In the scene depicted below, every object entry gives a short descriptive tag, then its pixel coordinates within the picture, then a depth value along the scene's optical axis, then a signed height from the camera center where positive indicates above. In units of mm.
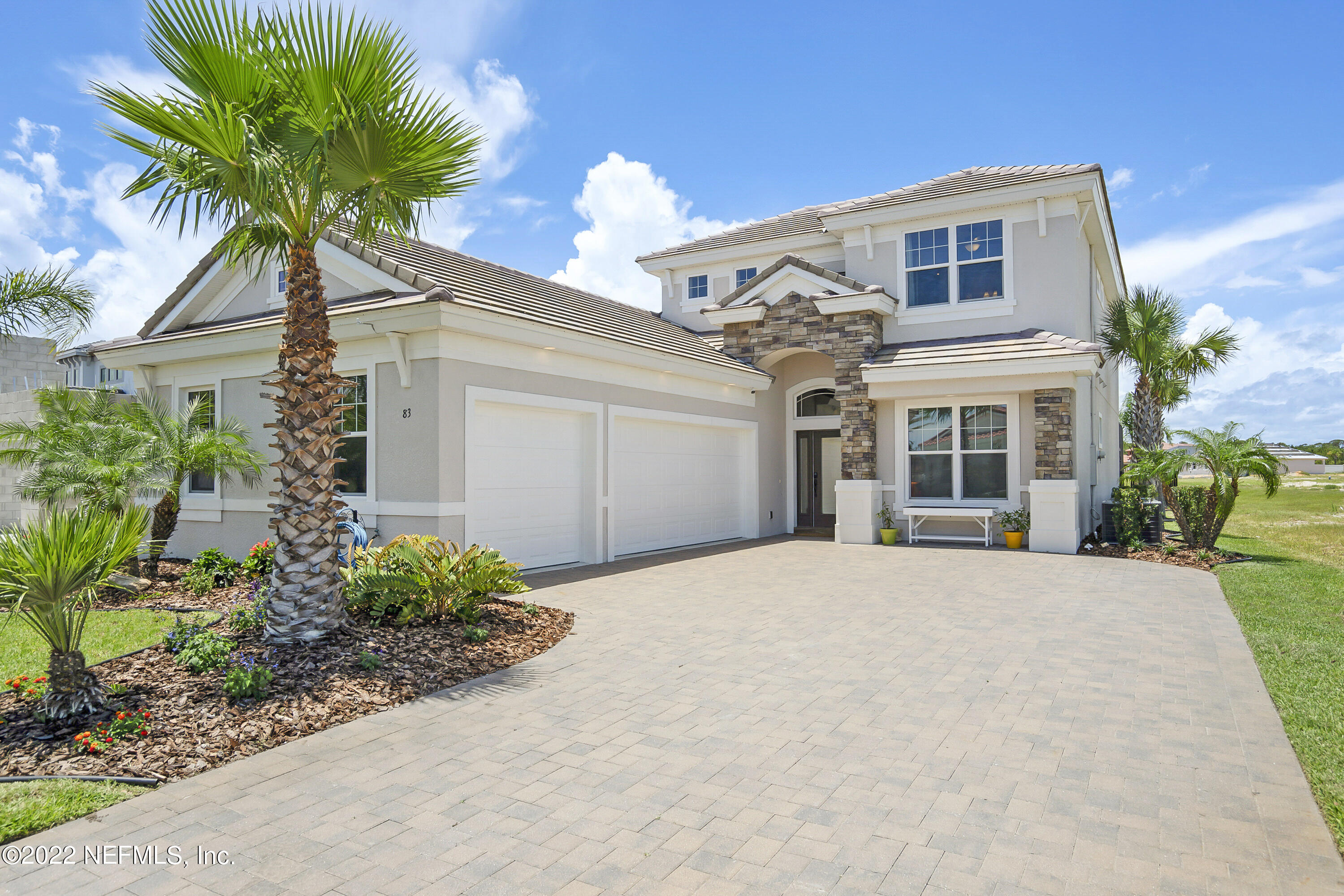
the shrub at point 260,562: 10250 -1352
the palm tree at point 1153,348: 18578 +3016
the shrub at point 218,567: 10320 -1452
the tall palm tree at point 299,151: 6031 +2567
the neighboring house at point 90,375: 32125 +3838
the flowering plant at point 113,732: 4516 -1662
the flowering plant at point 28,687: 5195 -1566
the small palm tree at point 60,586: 4766 -791
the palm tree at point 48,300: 11547 +2480
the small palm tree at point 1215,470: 13367 -95
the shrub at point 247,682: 5324 -1549
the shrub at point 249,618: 6867 -1415
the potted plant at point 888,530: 15953 -1386
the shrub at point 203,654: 5852 -1494
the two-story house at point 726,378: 10531 +1502
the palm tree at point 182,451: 10547 +139
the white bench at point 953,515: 15281 -1048
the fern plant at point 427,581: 7340 -1165
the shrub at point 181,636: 6363 -1468
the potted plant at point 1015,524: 15023 -1193
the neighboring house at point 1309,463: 74156 +156
